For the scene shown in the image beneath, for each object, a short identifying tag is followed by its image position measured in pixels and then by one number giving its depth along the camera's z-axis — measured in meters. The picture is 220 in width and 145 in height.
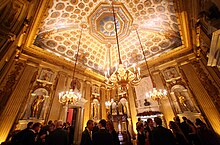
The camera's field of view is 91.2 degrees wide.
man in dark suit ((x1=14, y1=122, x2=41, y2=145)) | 2.44
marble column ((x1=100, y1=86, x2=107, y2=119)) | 9.30
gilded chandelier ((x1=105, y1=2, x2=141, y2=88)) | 4.16
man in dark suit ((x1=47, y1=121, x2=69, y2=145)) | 2.84
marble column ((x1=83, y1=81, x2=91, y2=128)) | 8.14
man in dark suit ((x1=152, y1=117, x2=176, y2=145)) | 2.40
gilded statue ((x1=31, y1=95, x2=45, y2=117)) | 6.10
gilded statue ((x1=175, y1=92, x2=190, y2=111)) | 6.76
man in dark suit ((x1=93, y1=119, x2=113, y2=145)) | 2.38
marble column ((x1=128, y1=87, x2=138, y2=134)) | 8.34
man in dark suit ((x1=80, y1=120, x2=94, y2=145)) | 2.77
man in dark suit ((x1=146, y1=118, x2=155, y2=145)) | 3.60
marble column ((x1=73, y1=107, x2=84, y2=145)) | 7.36
